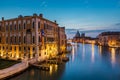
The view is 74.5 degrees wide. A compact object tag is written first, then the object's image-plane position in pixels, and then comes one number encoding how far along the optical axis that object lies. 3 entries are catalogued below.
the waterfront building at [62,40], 34.58
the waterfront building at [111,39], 74.95
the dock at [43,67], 18.41
